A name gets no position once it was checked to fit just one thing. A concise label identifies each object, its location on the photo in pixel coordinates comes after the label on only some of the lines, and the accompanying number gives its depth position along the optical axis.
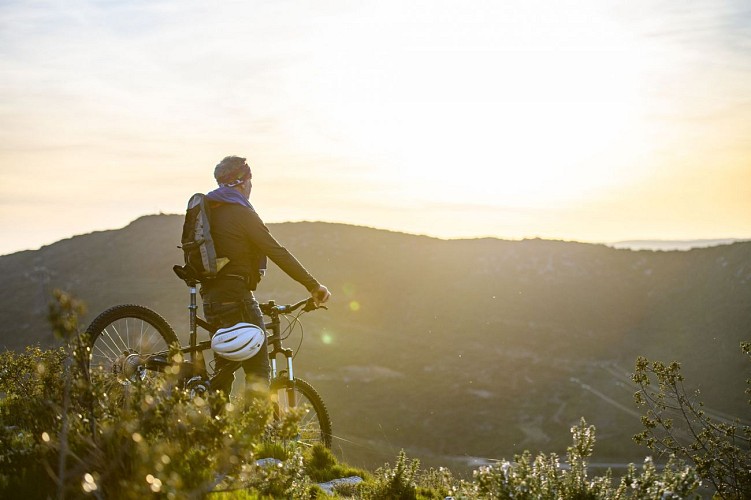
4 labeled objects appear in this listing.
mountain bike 6.13
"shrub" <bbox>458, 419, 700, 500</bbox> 3.80
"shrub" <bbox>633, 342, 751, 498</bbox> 7.68
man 6.32
